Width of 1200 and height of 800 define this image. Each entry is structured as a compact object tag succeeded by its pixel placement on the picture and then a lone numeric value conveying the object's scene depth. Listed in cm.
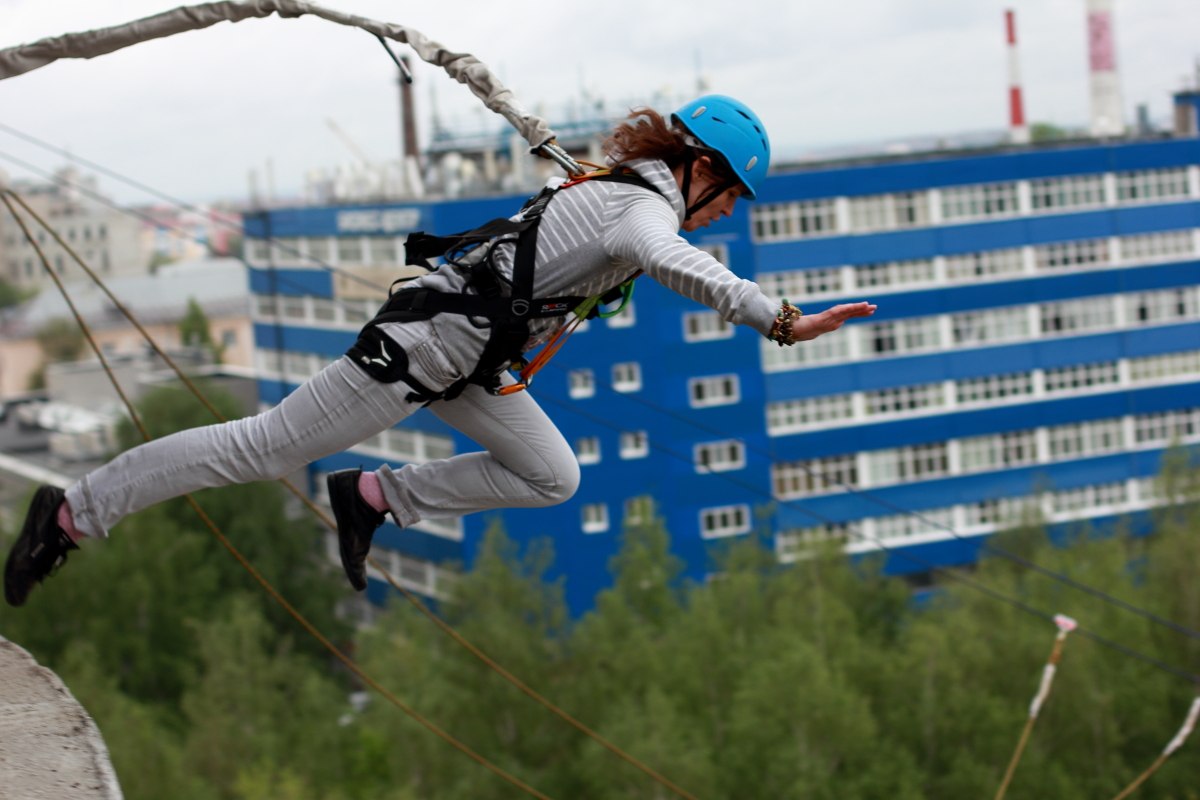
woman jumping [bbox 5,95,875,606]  418
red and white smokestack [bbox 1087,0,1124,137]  5197
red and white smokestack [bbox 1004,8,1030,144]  5359
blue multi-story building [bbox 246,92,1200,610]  4216
